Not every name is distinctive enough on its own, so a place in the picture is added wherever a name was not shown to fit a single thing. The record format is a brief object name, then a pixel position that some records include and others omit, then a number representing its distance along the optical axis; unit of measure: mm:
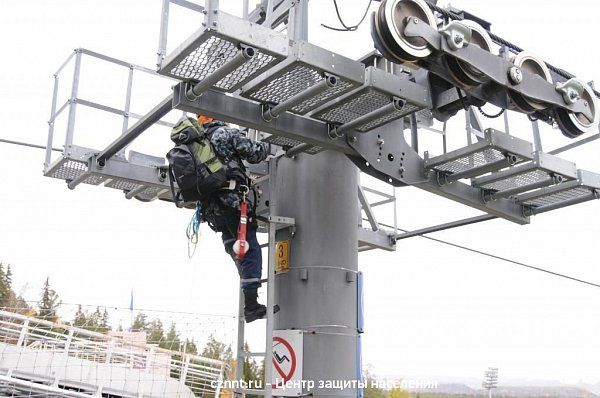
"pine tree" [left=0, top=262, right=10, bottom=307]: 56806
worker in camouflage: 6176
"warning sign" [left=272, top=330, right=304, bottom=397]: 6223
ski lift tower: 4824
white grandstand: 11094
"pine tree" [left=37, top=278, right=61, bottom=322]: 59475
